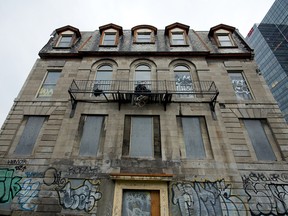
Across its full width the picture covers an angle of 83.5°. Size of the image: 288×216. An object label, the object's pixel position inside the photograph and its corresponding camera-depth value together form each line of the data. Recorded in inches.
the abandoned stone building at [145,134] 310.7
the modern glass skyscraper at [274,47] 2096.5
